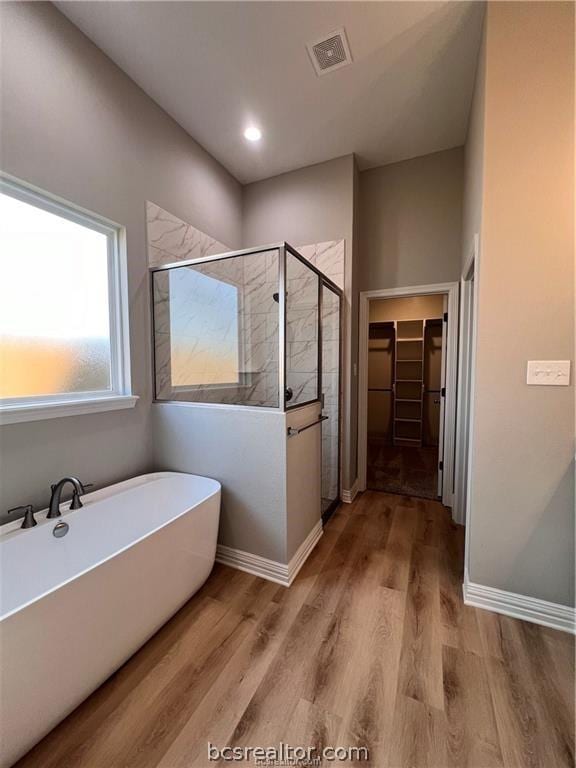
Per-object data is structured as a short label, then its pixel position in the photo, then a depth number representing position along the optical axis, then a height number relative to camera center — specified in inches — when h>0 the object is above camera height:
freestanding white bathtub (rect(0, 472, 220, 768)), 39.0 -36.5
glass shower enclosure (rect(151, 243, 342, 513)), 81.3 +10.6
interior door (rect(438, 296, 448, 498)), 114.0 -13.6
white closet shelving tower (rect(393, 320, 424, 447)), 188.9 -9.3
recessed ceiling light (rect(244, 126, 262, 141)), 98.2 +75.0
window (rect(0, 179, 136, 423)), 62.2 +12.9
